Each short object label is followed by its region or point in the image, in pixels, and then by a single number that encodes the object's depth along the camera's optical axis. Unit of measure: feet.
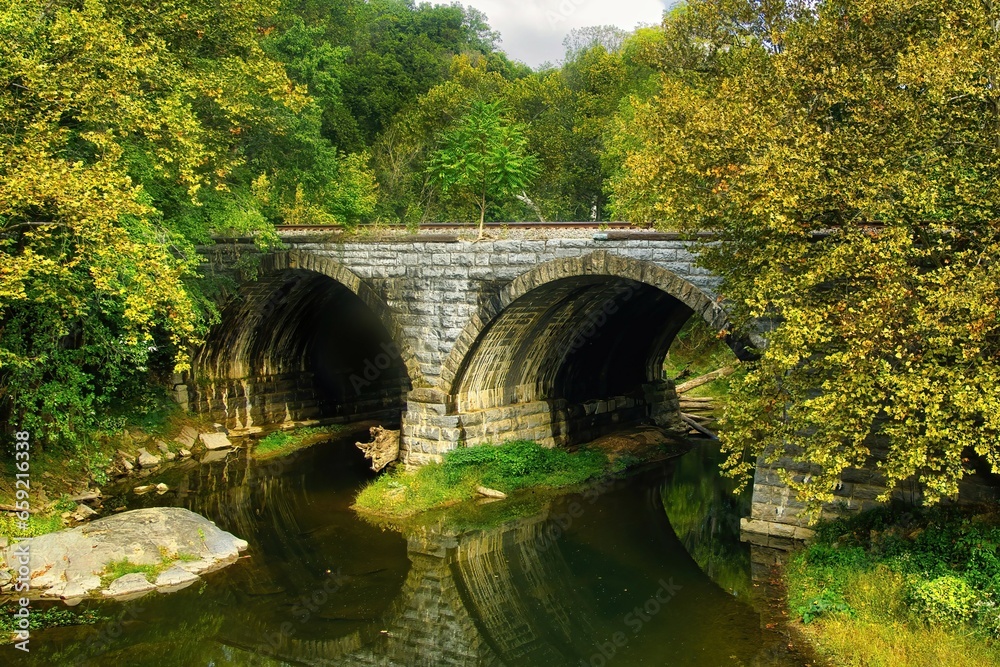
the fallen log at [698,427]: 99.91
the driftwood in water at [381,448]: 79.51
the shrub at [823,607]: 46.29
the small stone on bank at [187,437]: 91.61
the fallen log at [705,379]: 115.96
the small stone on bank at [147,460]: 83.76
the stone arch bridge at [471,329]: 67.92
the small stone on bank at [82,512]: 64.49
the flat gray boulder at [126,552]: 52.19
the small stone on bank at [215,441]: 93.25
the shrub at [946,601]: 41.47
